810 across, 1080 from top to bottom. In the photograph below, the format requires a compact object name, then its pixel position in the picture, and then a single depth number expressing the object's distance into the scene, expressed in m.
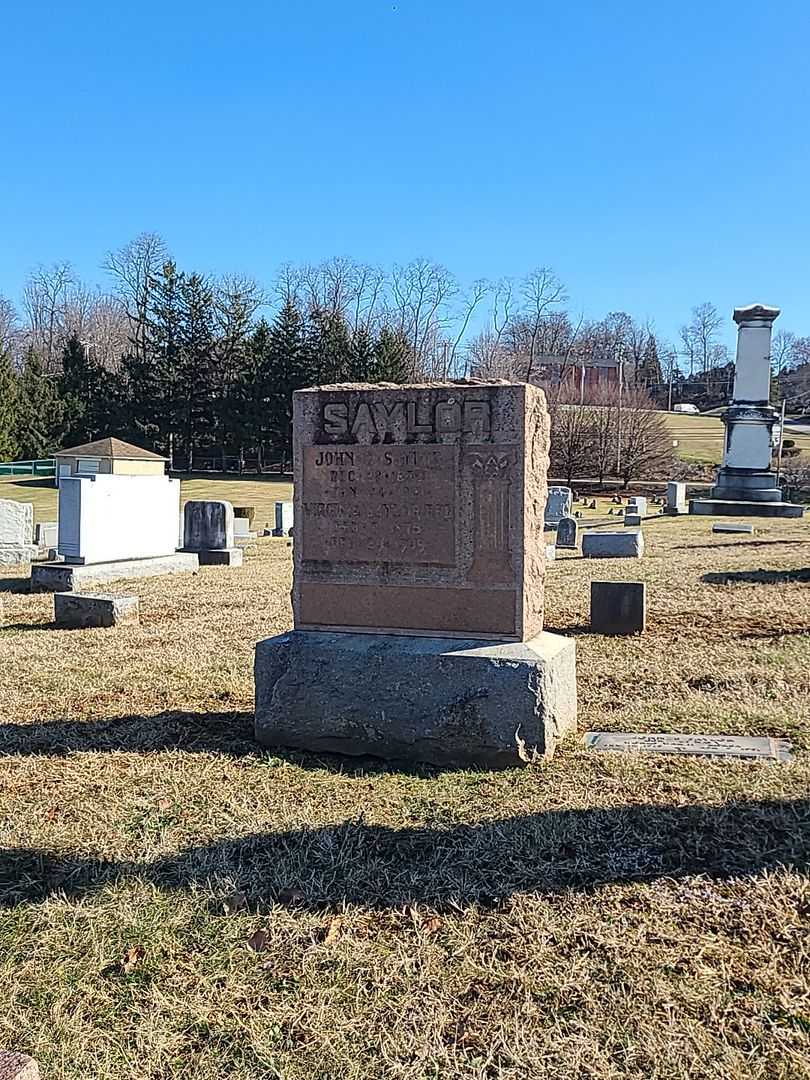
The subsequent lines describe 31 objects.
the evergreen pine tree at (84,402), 48.88
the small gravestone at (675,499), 24.30
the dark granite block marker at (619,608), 7.30
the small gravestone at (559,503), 22.77
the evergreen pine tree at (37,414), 47.31
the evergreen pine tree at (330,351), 48.69
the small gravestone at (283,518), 21.25
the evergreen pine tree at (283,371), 47.94
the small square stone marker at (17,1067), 1.94
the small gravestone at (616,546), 12.85
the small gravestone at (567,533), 16.08
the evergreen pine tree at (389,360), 47.97
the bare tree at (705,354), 98.00
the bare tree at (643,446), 41.47
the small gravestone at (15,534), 13.40
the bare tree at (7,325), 65.56
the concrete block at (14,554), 13.38
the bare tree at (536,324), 59.27
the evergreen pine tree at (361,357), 48.59
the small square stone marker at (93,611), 8.26
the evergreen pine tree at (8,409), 45.59
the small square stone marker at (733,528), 17.02
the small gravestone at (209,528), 13.83
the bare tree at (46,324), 66.94
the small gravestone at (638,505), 24.05
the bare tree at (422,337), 57.04
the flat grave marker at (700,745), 4.25
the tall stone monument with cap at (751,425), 23.23
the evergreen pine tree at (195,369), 48.78
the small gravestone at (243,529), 19.28
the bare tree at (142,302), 51.16
